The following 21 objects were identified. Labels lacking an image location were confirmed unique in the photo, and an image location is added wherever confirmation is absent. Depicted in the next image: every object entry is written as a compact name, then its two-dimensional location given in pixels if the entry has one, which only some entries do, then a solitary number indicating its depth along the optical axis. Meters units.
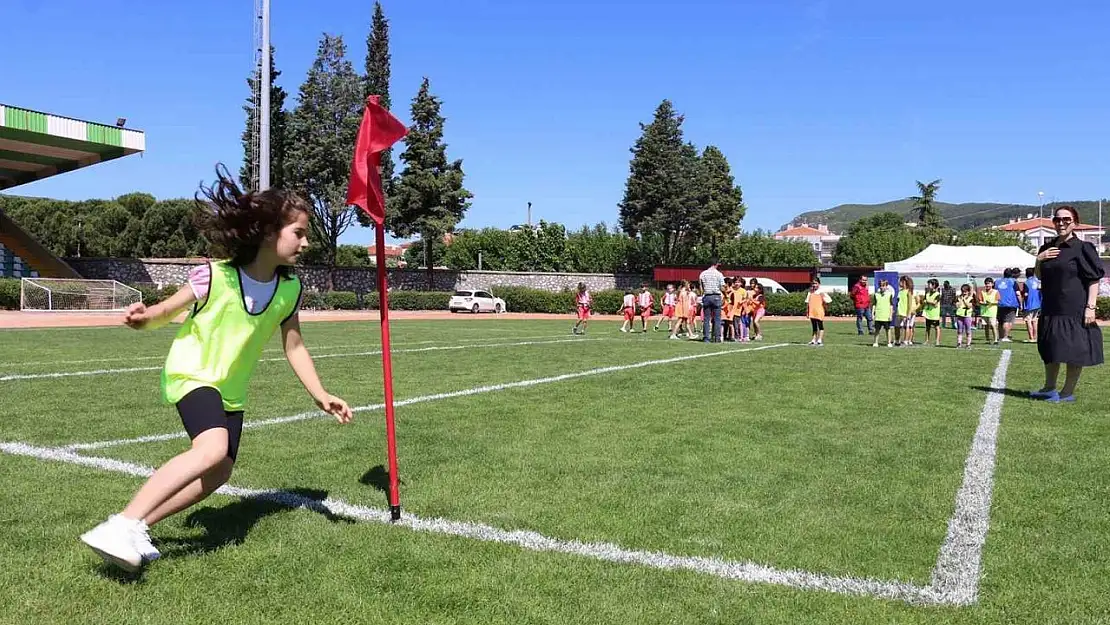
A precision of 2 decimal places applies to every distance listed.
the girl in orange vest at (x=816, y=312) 18.42
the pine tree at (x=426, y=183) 50.88
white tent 33.97
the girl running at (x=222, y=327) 3.21
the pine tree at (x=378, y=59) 53.44
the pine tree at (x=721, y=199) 73.44
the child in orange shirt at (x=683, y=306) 21.27
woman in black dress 7.98
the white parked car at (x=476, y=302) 44.56
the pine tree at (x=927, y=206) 103.19
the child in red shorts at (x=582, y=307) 24.16
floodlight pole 26.30
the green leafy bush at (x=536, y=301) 45.50
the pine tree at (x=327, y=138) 49.59
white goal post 32.25
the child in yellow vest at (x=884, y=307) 17.75
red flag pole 4.02
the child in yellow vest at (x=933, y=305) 18.86
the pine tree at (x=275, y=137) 48.84
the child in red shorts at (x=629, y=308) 26.11
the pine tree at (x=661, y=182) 59.72
